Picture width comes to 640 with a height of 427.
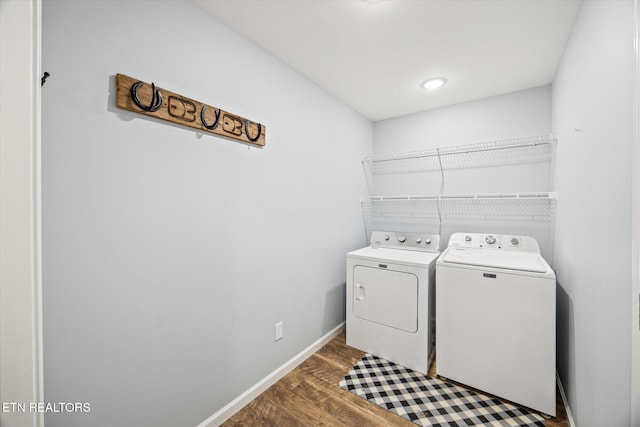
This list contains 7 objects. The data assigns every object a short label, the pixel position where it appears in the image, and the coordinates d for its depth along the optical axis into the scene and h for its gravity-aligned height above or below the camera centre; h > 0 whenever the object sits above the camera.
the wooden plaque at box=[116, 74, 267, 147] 1.13 +0.52
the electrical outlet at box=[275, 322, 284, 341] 1.90 -0.86
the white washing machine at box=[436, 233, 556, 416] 1.58 -0.74
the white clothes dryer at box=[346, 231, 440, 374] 2.02 -0.74
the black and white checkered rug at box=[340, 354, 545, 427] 1.55 -1.23
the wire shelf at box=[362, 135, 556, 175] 2.31 +0.56
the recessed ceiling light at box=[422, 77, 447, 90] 2.18 +1.10
